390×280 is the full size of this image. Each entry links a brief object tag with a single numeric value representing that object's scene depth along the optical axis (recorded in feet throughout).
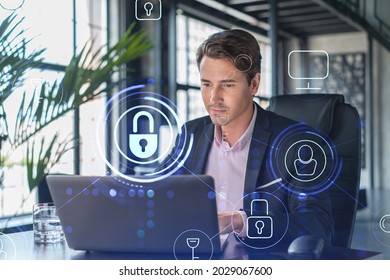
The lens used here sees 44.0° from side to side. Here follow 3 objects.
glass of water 3.11
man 3.01
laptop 2.76
